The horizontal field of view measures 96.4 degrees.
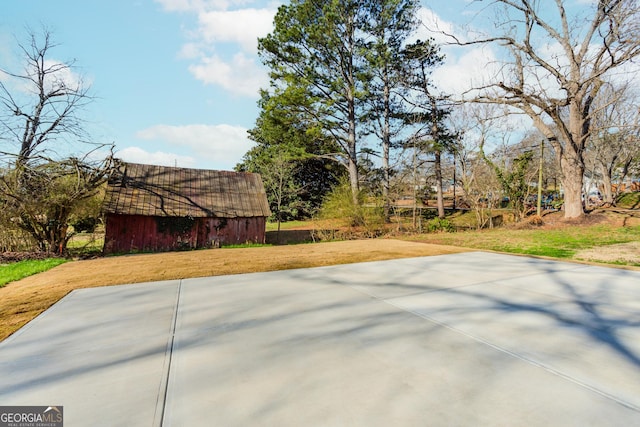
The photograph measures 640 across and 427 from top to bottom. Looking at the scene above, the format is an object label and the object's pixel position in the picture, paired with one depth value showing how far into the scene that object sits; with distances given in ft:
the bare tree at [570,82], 34.60
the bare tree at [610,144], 61.41
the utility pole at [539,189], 47.19
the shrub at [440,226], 45.47
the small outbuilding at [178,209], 35.40
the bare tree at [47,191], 27.89
